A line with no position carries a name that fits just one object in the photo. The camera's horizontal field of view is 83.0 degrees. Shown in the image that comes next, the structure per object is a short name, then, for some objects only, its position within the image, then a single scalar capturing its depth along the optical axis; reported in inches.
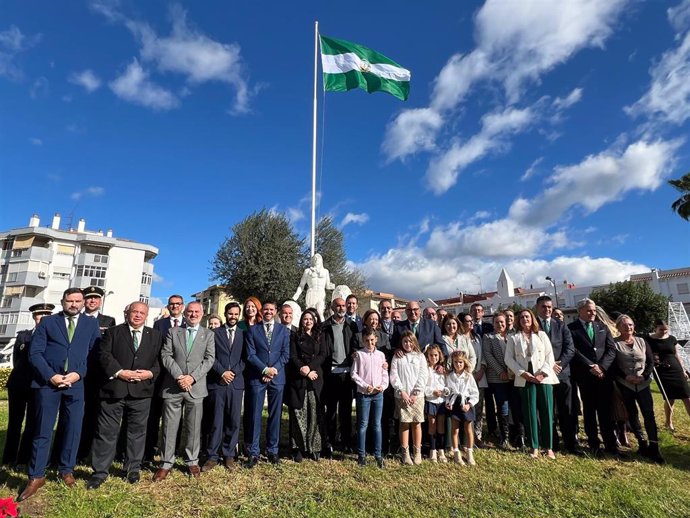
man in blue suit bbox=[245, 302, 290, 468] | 192.7
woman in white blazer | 207.0
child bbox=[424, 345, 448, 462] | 201.5
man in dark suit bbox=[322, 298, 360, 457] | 214.4
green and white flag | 527.2
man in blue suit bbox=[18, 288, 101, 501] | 154.6
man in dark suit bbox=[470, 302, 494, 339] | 259.9
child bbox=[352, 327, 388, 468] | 192.9
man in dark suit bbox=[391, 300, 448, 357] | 231.1
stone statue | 392.2
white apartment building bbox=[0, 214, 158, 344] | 1577.3
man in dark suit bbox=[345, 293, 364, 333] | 248.6
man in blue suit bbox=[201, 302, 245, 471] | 187.5
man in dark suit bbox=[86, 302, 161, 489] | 164.4
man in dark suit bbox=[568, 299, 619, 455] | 214.8
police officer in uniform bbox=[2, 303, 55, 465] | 187.0
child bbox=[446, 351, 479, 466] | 199.2
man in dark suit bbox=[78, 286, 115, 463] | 182.9
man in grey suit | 173.6
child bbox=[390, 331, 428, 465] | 195.8
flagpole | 504.3
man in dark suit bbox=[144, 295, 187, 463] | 194.1
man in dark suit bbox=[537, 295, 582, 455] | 214.8
